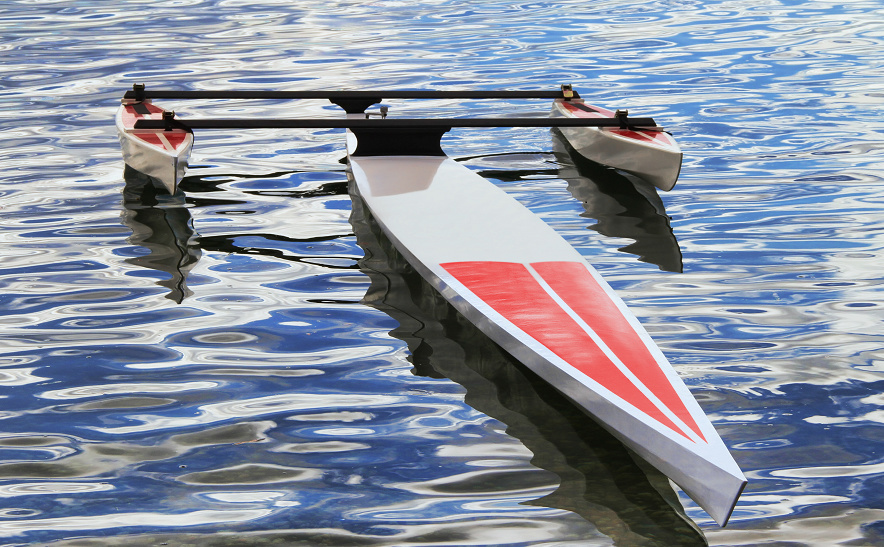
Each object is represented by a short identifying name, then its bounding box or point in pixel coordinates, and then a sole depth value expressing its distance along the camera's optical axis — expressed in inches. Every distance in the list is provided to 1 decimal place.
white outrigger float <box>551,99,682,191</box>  422.3
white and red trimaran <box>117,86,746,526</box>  205.6
